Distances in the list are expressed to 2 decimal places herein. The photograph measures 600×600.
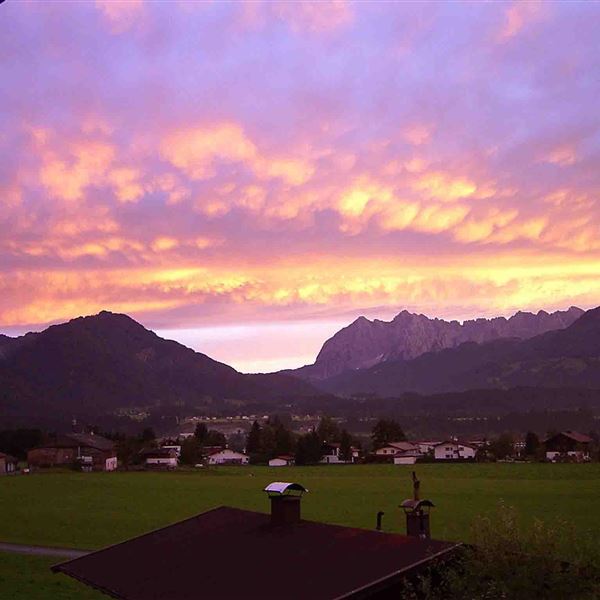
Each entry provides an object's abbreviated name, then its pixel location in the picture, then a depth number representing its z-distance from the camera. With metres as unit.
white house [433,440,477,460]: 137.50
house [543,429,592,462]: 123.53
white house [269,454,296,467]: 130.16
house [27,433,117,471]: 130.38
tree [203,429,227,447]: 162.20
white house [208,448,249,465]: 142.01
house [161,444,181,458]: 146.60
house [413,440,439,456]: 140.35
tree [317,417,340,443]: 144.62
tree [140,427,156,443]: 150.25
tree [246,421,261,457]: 147.86
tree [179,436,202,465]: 132.25
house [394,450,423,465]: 120.81
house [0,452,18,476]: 115.86
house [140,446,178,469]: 127.25
